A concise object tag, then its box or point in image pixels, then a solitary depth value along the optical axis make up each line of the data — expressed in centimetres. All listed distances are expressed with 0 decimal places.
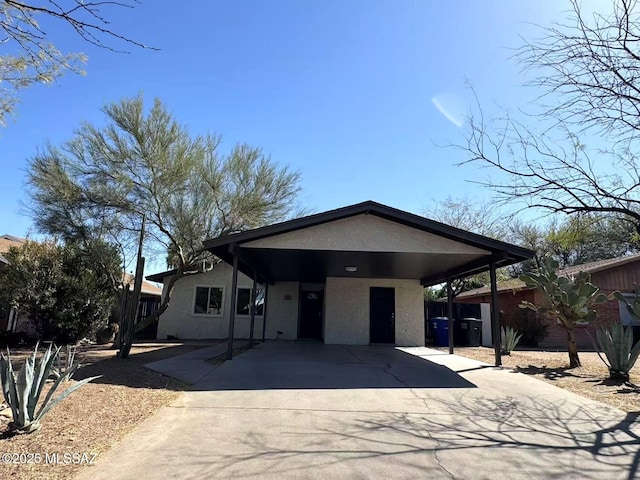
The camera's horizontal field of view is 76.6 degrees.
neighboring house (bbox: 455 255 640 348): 1788
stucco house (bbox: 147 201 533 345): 955
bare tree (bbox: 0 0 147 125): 321
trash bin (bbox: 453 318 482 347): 1631
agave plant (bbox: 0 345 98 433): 393
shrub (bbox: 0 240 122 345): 1252
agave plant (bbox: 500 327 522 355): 1295
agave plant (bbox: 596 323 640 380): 826
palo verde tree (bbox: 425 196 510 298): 2359
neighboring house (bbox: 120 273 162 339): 1781
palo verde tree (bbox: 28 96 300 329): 1248
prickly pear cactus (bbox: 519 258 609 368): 935
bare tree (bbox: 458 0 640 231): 520
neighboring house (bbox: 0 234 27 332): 1365
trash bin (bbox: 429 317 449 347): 1631
